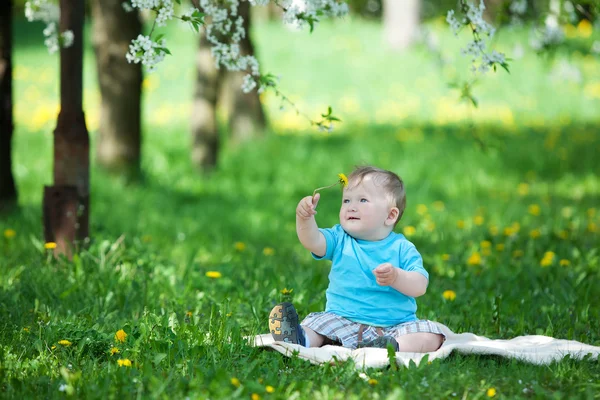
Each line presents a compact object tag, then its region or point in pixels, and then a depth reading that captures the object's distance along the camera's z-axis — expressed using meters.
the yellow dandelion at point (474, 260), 10.17
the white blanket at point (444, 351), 6.47
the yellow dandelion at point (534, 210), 13.47
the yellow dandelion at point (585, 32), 40.24
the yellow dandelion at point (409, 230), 12.01
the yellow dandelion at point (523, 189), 15.88
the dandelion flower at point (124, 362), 6.12
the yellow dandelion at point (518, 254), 10.64
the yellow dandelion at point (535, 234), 11.56
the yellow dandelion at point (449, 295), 8.69
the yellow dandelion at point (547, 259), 10.05
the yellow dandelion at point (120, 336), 6.68
